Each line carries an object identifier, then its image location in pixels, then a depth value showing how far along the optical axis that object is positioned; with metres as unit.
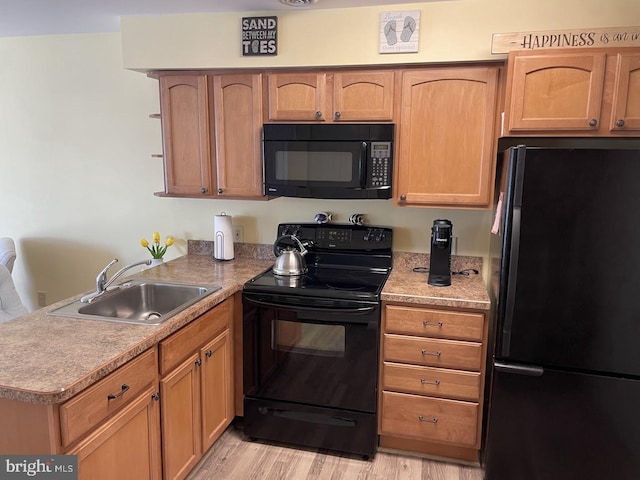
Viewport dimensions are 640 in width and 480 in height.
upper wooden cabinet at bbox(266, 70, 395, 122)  2.44
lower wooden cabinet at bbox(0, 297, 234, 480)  1.40
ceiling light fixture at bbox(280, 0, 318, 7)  2.29
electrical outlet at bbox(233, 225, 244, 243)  3.06
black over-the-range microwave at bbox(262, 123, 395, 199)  2.43
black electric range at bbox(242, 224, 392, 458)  2.33
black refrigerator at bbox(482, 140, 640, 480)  1.88
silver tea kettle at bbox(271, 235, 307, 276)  2.61
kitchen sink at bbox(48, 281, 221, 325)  2.18
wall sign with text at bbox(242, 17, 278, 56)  2.44
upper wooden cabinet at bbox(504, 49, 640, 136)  2.07
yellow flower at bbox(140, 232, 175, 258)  3.02
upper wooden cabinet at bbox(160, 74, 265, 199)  2.59
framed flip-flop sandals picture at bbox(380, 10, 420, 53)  2.31
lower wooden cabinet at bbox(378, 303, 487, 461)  2.27
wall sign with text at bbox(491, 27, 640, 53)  2.08
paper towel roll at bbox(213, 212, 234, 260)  2.90
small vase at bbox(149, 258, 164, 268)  3.01
